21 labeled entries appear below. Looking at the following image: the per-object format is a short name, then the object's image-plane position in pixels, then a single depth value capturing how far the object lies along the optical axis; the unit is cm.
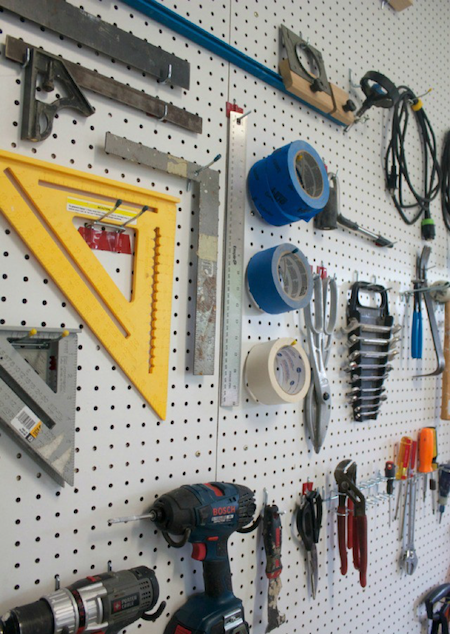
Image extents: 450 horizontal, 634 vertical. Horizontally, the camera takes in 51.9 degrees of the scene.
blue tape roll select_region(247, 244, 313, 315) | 99
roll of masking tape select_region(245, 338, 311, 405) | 98
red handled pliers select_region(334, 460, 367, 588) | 118
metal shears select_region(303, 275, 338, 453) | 117
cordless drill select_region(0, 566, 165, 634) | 62
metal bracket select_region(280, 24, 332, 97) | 115
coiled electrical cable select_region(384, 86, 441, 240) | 157
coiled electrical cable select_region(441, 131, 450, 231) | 186
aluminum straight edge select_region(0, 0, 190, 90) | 72
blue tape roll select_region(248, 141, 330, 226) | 100
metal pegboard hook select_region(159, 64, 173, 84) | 89
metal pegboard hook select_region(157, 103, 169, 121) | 88
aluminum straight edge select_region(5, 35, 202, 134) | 71
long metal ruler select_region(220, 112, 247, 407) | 99
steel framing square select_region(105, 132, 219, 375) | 91
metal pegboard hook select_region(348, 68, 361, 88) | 140
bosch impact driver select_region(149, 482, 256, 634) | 80
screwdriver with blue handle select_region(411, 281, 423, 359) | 158
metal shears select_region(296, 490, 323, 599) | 113
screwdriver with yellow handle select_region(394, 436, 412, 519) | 151
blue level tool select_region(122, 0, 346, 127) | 87
